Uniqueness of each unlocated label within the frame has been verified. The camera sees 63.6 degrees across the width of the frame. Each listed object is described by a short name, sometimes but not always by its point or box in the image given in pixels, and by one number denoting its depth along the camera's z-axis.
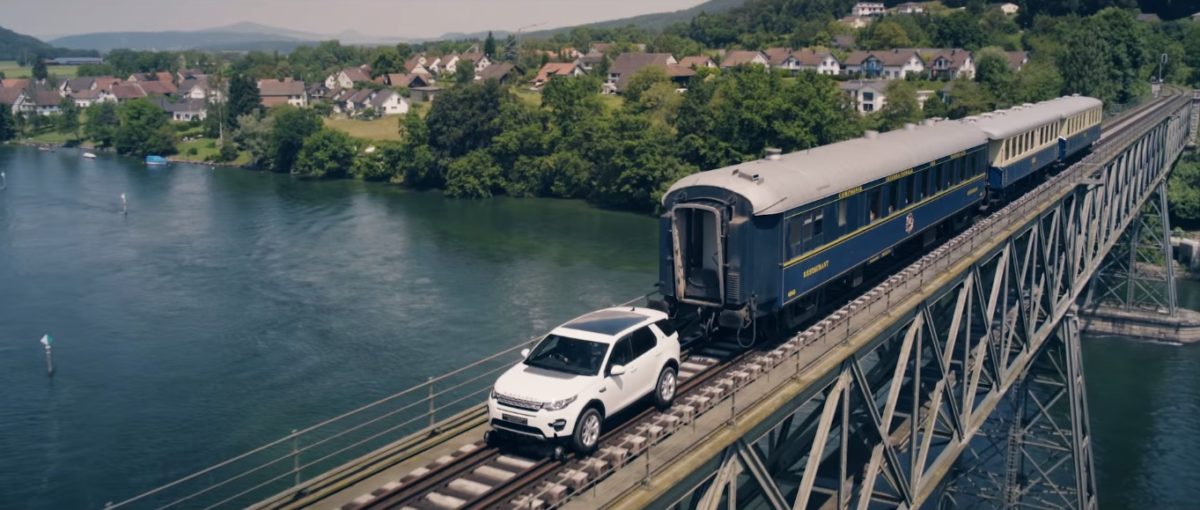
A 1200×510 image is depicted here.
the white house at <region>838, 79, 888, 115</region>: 115.56
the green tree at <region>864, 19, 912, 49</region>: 154.00
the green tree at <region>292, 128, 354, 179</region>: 110.62
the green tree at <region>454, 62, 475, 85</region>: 170.88
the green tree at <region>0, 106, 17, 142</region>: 153.50
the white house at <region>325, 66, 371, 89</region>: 189.88
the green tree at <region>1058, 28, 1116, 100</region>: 100.31
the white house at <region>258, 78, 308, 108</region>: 169.38
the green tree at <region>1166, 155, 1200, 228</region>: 77.38
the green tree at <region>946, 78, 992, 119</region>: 95.56
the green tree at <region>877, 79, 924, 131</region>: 92.19
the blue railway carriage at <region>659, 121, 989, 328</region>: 20.91
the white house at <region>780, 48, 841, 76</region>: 146.75
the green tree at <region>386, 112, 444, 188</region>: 102.44
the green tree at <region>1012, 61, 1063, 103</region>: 96.31
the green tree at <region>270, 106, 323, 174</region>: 115.56
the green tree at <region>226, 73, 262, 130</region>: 135.12
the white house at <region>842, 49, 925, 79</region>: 138.38
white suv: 15.77
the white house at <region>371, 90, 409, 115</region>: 147.25
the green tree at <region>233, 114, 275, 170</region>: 118.69
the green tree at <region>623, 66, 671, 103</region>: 106.54
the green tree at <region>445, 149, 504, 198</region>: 96.69
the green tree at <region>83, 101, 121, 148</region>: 142.38
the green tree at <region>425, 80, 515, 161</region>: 102.00
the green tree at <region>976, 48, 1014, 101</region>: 100.81
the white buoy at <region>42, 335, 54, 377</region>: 44.72
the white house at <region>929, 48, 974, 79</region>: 134.00
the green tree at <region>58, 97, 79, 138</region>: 156.75
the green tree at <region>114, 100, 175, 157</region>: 133.62
